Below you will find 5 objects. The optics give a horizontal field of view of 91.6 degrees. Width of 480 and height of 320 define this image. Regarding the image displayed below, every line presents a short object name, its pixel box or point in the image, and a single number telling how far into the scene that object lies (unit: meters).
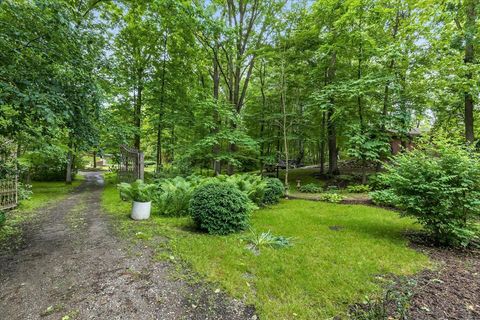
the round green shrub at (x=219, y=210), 4.52
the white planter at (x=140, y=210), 5.46
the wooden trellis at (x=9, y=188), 5.81
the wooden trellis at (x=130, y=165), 8.57
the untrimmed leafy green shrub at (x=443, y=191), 3.80
